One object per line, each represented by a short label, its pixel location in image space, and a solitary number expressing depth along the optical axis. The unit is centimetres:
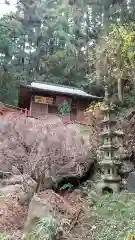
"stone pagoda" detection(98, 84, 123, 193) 492
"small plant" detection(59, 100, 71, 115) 1199
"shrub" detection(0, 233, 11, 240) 342
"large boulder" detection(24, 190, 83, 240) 342
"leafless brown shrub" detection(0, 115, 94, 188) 453
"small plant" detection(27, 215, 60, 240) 317
